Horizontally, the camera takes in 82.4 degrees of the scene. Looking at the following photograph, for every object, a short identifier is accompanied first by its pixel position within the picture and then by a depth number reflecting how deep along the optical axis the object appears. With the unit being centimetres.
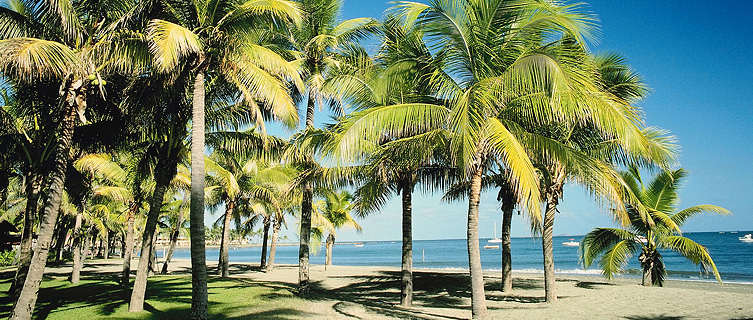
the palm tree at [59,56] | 698
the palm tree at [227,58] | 788
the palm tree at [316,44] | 1359
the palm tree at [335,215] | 3247
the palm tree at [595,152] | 774
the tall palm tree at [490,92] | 703
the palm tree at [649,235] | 1493
